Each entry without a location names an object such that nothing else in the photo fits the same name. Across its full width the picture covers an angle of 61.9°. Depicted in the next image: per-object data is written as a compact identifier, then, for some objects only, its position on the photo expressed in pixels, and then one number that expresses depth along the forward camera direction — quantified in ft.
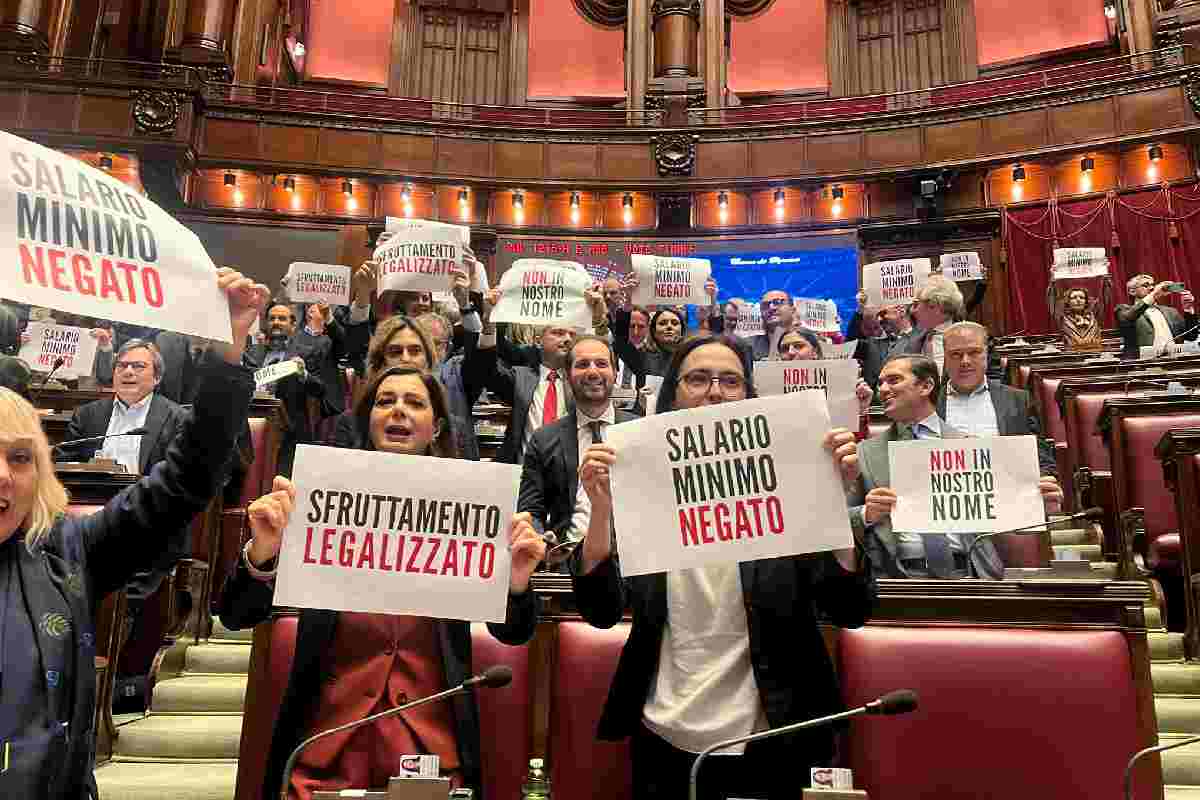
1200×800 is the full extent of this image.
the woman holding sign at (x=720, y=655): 6.02
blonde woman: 4.76
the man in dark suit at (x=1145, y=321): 23.40
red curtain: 34.86
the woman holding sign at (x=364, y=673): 6.11
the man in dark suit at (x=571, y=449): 10.05
